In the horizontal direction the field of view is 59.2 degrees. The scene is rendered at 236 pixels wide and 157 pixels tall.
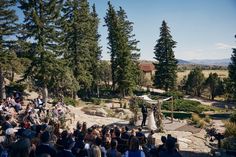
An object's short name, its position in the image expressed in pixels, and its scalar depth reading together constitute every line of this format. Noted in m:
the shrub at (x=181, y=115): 23.61
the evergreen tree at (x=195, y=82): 37.85
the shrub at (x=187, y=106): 28.20
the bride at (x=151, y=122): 14.11
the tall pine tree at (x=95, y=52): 30.25
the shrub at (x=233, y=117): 14.73
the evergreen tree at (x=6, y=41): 18.45
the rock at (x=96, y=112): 18.44
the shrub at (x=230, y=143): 10.01
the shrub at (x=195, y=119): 16.88
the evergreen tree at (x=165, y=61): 34.91
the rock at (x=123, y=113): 19.00
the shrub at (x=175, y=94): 32.49
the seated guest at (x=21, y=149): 4.77
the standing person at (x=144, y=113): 14.56
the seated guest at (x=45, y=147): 5.11
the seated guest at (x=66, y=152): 5.13
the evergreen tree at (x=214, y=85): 35.67
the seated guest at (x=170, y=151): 4.46
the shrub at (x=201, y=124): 16.11
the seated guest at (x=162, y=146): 6.99
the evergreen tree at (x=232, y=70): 26.81
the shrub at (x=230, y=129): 12.33
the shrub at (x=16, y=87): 22.54
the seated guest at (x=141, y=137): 7.97
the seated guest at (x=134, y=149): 4.58
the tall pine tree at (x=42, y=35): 19.23
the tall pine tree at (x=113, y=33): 31.61
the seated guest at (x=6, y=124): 8.57
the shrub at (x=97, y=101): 26.22
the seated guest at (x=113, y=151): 6.42
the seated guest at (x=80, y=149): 6.66
